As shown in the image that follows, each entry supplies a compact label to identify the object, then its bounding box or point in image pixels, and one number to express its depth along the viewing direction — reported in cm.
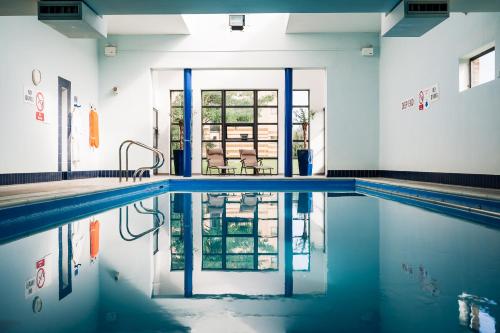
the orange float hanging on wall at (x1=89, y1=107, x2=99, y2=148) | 848
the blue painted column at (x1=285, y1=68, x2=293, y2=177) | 899
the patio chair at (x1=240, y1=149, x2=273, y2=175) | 1107
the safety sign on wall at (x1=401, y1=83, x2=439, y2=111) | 636
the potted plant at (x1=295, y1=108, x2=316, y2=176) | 1038
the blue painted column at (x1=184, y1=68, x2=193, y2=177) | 891
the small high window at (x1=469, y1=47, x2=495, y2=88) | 504
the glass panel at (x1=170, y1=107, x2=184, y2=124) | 1249
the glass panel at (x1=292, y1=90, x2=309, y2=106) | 1264
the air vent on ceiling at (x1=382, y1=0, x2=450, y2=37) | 446
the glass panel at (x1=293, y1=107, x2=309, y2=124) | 1245
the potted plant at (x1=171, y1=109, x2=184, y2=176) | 1090
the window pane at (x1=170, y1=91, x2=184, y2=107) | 1247
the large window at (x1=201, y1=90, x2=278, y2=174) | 1252
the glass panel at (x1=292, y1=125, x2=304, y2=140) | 1245
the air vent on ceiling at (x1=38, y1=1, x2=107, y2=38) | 450
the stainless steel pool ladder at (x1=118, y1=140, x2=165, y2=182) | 656
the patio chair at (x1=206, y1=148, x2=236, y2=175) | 1113
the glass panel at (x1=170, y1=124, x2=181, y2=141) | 1236
